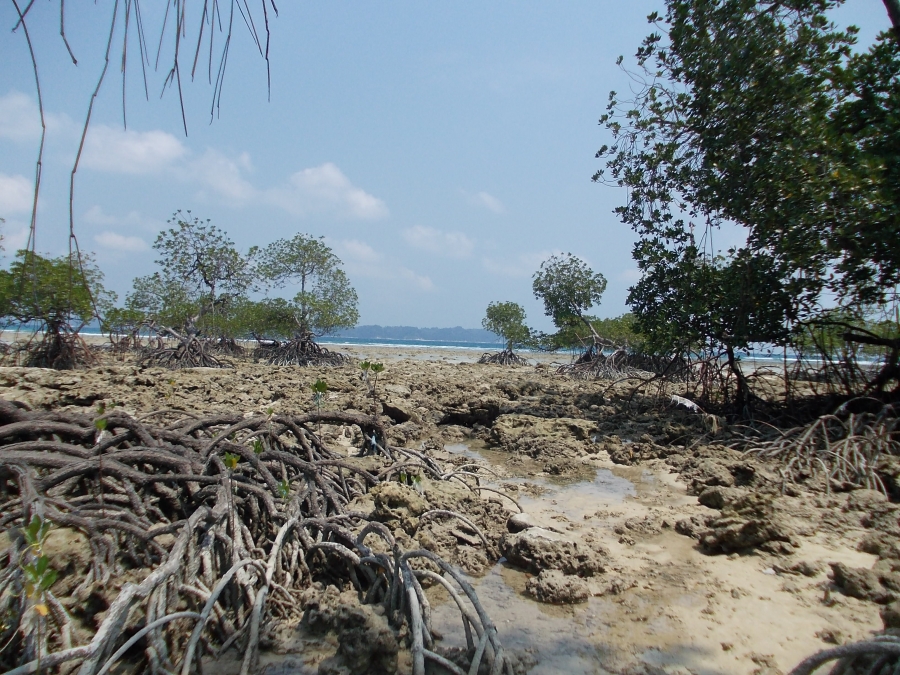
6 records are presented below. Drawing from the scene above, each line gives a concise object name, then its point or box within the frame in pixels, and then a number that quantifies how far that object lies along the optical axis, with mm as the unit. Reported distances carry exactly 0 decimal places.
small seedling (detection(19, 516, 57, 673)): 1768
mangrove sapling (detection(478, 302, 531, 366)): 30641
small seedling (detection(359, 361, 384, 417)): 8500
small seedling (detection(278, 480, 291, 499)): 3260
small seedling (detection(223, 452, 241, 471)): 3043
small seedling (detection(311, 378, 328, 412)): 5523
